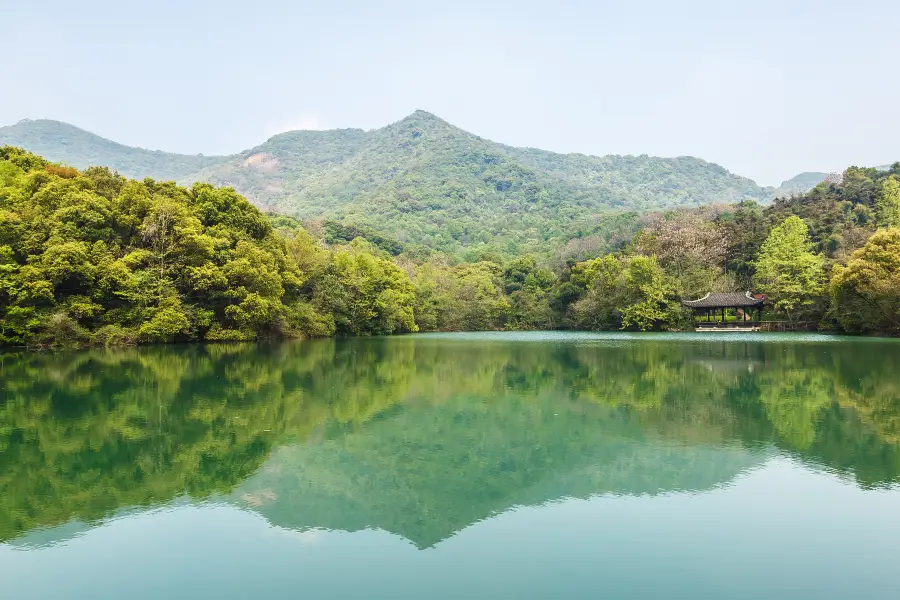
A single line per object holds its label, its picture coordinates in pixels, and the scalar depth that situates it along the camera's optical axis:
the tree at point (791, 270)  42.53
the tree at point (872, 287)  33.53
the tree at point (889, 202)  45.22
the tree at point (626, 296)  46.53
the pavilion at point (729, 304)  42.75
